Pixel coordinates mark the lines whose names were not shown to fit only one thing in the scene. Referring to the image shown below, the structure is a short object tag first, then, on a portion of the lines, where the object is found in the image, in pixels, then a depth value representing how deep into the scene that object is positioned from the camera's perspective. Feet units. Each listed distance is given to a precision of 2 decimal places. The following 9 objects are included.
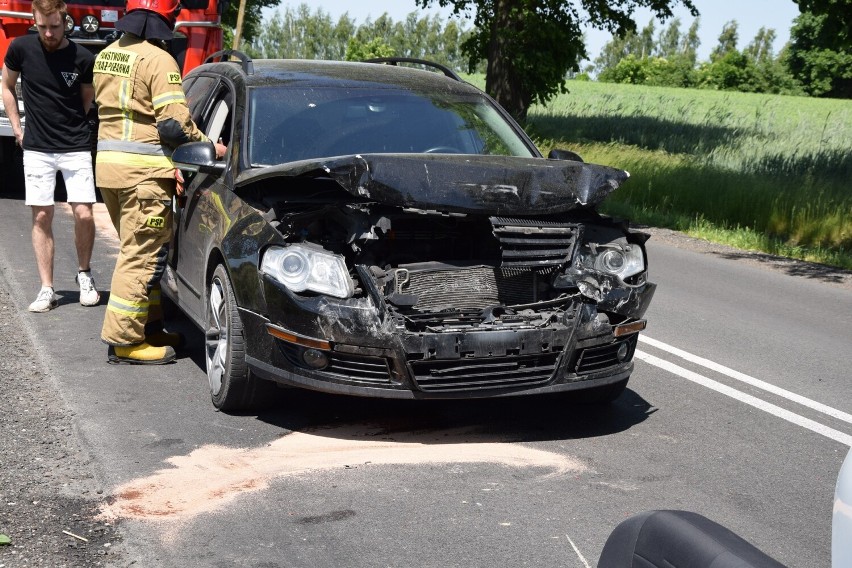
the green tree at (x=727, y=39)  607.78
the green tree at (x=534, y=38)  79.56
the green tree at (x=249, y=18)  135.19
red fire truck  45.70
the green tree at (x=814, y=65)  294.25
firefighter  21.13
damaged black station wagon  16.79
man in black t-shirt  25.86
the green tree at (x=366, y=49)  356.79
